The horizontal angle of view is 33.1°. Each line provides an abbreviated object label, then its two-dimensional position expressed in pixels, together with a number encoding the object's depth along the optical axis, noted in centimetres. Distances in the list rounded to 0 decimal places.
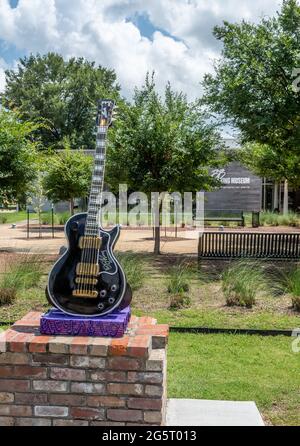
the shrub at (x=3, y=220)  2676
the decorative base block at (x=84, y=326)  337
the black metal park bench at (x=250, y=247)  1205
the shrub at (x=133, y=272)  838
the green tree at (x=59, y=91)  5225
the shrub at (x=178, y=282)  798
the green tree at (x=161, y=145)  1241
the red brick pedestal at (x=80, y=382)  317
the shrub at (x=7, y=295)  755
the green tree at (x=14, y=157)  1280
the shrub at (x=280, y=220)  2483
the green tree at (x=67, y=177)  1962
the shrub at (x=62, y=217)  2457
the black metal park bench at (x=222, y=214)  2763
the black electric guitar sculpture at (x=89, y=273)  356
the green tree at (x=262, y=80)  1092
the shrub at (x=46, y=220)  2555
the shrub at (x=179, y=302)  755
